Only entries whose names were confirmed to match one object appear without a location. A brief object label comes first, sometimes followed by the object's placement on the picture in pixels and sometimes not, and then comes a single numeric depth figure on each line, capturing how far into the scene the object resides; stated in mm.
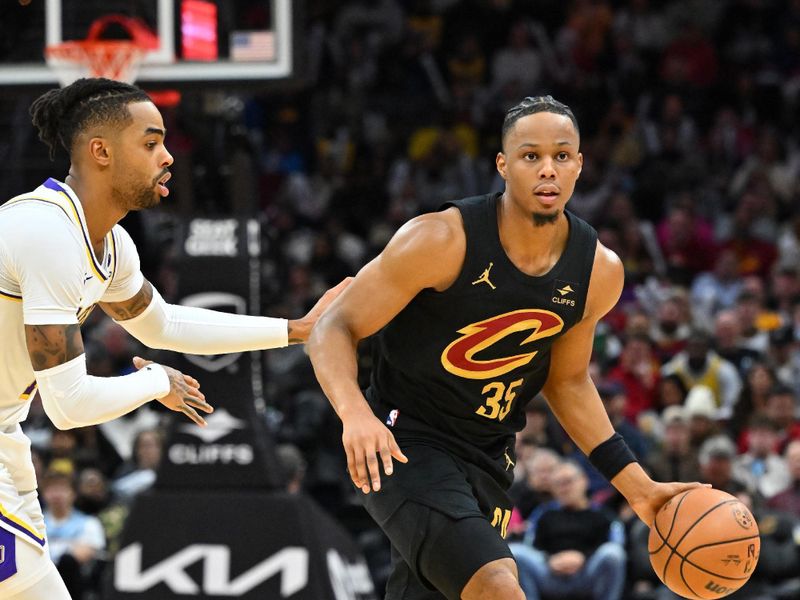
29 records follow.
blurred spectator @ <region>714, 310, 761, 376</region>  22031
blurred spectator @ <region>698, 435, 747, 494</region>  17969
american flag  16875
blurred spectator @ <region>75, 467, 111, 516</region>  19625
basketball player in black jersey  9266
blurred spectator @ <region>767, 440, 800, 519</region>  18406
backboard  16703
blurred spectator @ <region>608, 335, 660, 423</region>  22000
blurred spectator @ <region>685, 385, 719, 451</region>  19625
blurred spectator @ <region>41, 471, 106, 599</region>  18297
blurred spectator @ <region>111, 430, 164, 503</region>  19875
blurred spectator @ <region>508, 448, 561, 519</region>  18312
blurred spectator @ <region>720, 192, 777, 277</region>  25844
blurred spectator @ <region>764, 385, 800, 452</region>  20172
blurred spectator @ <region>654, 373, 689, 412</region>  21500
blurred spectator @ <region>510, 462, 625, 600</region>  17422
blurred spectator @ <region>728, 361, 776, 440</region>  20969
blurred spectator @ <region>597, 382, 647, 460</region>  19828
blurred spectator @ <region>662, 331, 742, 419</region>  21750
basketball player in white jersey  7875
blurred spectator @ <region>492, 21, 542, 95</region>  31172
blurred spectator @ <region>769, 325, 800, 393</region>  21667
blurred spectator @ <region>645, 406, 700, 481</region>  18969
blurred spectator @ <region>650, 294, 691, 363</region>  23047
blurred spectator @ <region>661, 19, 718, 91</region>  30531
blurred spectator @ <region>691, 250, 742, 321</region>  24578
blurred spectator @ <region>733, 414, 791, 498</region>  19219
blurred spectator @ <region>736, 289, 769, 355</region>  22914
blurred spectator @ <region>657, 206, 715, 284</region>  26203
